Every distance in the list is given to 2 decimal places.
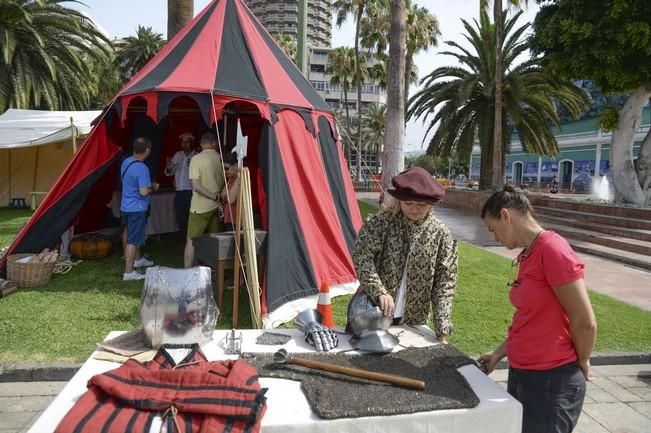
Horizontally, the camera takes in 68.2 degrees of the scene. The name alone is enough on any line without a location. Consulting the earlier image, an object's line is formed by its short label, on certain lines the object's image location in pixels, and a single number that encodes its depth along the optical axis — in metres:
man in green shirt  5.56
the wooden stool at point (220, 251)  4.81
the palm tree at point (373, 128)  53.60
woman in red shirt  1.83
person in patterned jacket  2.49
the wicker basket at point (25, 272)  5.81
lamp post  8.15
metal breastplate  2.15
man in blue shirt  5.81
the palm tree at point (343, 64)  37.38
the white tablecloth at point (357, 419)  1.69
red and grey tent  5.21
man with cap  7.88
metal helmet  2.25
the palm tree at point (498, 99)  14.38
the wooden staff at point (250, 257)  4.61
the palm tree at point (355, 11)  30.41
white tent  14.60
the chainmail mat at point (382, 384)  1.78
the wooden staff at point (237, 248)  4.49
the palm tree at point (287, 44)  39.34
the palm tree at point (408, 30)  27.50
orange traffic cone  3.73
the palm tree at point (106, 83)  29.87
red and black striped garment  1.57
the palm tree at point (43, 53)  15.26
